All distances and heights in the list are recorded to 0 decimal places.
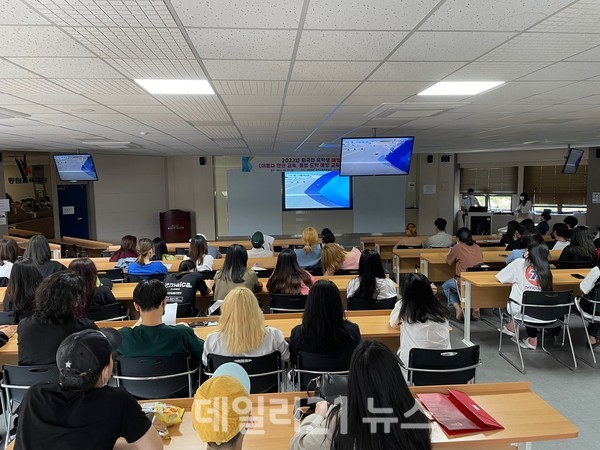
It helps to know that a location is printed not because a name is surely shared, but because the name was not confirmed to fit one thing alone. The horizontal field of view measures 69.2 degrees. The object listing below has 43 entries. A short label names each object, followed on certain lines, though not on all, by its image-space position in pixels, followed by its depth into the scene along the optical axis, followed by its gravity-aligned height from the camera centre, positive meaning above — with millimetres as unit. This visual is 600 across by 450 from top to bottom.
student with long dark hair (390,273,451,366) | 3039 -820
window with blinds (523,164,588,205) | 12695 +416
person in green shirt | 2643 -797
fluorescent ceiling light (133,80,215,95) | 3258 +919
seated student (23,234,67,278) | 4598 -523
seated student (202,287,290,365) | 2676 -800
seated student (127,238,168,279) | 5172 -739
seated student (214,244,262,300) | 4320 -719
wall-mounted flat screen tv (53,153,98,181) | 8781 +774
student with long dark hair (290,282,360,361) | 2762 -806
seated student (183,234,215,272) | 5461 -659
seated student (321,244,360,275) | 5516 -728
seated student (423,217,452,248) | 7805 -717
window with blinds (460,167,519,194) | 13344 +625
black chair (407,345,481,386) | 2729 -1044
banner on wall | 12617 +1143
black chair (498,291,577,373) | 4277 -1133
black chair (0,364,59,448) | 2580 -1018
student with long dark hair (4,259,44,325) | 3508 -681
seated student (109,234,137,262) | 6273 -660
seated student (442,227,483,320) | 6000 -813
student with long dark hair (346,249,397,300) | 4094 -772
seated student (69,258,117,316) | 3820 -763
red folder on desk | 1895 -982
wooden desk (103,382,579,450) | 1838 -1001
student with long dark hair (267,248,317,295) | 4371 -764
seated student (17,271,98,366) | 2695 -745
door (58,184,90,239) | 10875 -155
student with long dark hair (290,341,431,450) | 1457 -709
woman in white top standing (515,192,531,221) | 12453 -252
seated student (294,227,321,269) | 6184 -772
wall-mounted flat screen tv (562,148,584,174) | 9789 +872
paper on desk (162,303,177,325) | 3174 -830
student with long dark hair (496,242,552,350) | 4551 -796
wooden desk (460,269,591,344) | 4883 -1053
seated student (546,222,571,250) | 6629 -572
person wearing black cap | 1507 -730
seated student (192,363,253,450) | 1396 -682
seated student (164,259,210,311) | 4266 -824
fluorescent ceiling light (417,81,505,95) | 3469 +943
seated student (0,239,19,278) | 5070 -602
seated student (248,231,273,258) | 6449 -703
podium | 12156 -584
